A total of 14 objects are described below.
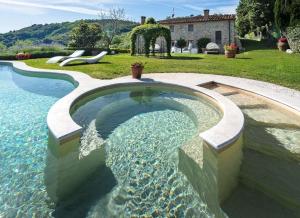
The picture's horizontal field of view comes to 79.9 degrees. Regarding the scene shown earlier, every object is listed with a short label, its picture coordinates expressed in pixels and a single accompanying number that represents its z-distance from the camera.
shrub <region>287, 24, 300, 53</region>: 13.70
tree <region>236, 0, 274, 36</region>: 20.89
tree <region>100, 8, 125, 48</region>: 25.98
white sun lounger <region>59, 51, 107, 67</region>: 11.05
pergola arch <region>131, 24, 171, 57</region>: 13.49
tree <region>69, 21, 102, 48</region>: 23.78
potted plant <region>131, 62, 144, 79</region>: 7.30
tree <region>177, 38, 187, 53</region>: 21.11
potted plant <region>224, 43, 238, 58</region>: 12.89
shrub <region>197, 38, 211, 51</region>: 20.25
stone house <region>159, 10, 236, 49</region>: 20.10
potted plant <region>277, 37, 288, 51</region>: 15.91
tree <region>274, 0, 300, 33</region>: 14.35
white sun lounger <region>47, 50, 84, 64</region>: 12.15
